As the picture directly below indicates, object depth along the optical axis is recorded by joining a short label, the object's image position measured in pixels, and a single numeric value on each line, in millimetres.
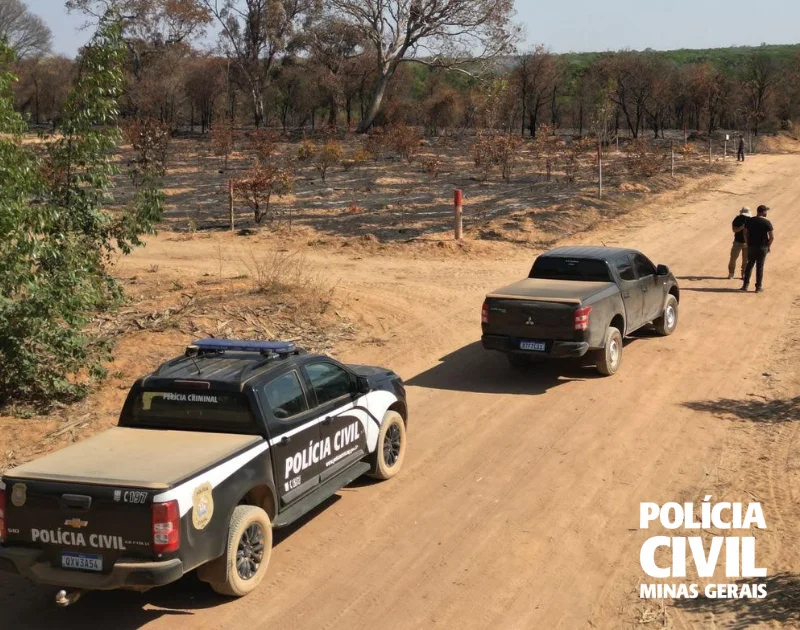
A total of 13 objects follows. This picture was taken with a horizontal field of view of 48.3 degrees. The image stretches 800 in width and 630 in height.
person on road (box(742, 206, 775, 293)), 16906
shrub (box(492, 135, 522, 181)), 31414
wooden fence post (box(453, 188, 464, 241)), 21734
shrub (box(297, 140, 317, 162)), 36656
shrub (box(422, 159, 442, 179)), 31534
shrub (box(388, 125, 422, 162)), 36875
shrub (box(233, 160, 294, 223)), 24469
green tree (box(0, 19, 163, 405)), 9805
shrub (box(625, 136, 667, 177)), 31609
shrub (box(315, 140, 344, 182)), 32662
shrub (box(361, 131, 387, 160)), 37875
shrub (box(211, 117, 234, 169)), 37281
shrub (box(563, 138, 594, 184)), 30433
